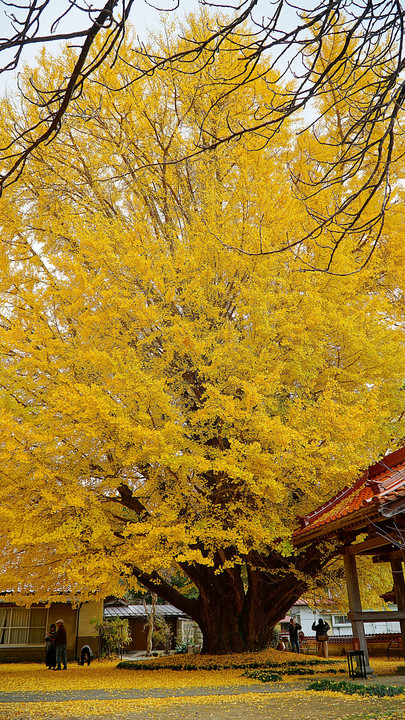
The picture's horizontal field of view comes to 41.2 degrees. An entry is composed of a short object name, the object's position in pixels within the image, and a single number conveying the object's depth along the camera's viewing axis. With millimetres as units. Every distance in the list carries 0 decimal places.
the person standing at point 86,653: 15609
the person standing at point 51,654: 13625
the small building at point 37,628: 16672
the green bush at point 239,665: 9606
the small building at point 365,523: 6418
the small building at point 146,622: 22812
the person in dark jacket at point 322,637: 15047
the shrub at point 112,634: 18562
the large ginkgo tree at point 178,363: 7680
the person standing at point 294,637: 17219
